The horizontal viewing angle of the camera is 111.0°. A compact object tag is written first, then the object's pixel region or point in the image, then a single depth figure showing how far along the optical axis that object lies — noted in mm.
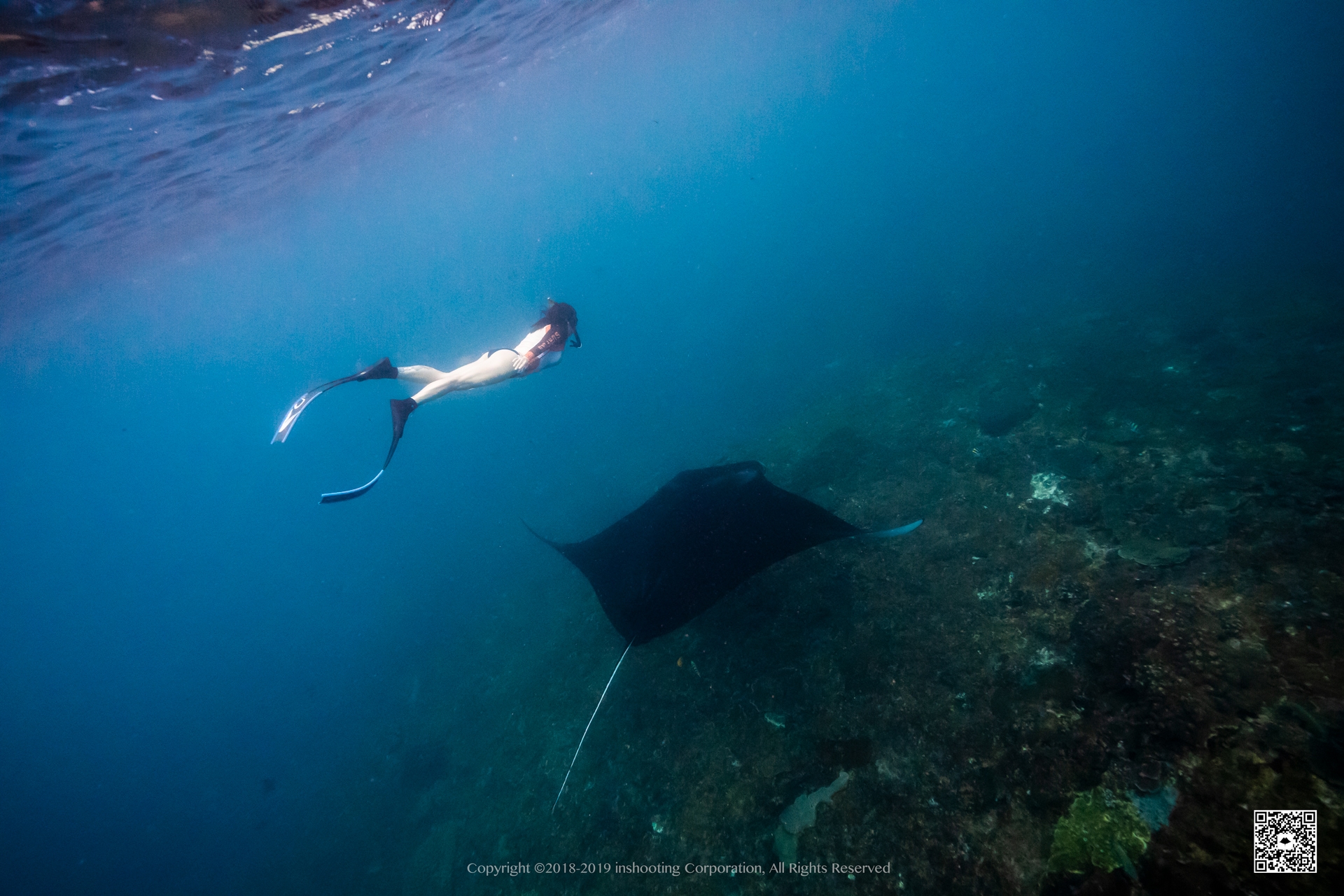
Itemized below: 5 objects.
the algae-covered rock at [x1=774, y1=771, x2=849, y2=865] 3752
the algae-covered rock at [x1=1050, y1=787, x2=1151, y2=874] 2686
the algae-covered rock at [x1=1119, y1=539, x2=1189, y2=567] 4086
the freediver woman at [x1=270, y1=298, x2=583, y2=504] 6539
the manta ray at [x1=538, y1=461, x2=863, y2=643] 4445
